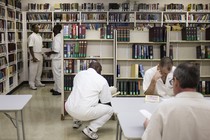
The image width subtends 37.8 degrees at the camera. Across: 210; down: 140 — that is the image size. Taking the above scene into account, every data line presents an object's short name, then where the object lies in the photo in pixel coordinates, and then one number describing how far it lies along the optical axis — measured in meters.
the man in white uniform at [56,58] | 7.68
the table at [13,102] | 3.33
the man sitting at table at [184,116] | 1.84
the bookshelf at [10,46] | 7.38
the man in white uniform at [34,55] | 8.68
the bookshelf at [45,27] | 9.91
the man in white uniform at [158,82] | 4.31
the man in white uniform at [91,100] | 4.45
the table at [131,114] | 2.48
